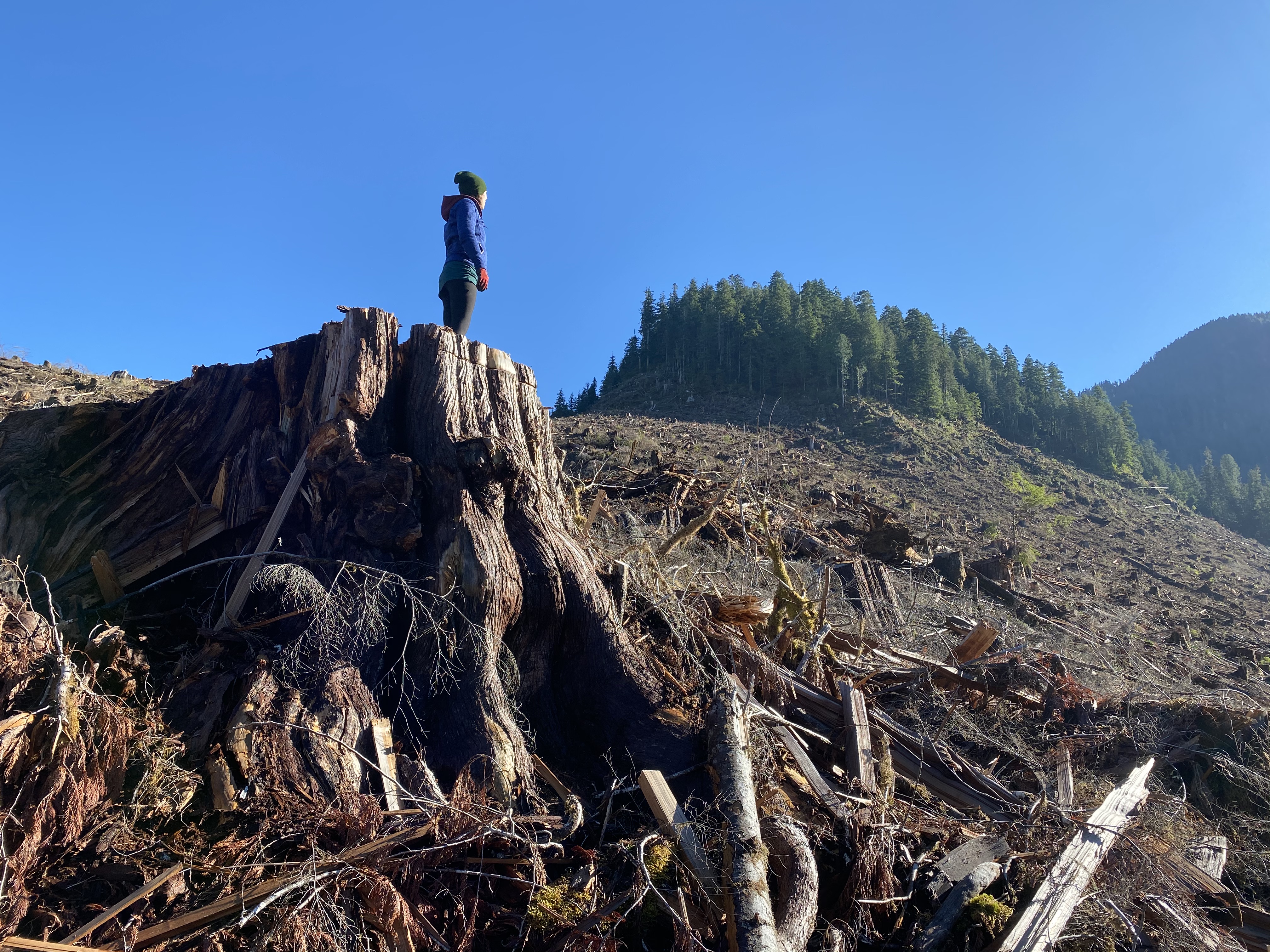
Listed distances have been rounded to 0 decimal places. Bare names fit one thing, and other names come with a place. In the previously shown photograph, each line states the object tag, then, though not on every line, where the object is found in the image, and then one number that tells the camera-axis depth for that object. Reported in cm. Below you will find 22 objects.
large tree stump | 379
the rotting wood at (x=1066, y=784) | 426
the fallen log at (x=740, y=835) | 277
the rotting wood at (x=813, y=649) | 488
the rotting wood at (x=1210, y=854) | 415
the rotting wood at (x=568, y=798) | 327
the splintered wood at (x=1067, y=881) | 325
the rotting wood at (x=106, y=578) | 419
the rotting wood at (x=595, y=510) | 575
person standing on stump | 615
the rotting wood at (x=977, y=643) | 557
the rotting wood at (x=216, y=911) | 251
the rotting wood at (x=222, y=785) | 302
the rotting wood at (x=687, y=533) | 559
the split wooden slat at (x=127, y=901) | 244
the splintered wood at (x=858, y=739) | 414
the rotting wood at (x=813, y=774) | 371
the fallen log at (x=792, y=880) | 291
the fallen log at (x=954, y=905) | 321
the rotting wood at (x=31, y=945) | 230
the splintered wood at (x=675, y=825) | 305
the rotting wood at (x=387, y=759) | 325
